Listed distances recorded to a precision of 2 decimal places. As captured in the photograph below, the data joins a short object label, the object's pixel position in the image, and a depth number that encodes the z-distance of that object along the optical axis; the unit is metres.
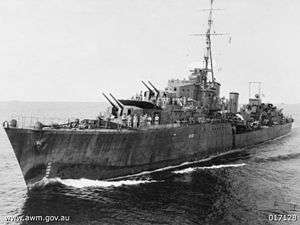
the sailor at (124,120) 25.61
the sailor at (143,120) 26.06
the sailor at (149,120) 26.28
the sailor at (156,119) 27.16
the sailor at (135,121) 25.63
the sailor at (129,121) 25.37
